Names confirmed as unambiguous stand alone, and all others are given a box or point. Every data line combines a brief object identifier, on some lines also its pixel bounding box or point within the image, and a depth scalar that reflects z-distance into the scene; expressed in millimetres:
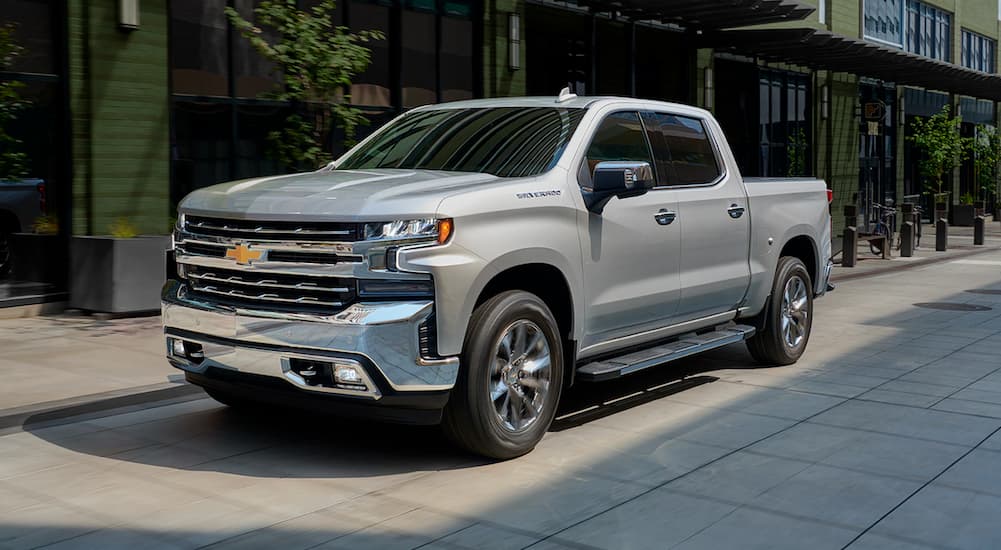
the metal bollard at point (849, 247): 19922
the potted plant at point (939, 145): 32562
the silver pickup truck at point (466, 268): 5582
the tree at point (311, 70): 11719
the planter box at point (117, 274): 11727
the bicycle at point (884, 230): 22502
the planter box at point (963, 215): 37062
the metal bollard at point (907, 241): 22797
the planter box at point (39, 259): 12164
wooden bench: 21922
